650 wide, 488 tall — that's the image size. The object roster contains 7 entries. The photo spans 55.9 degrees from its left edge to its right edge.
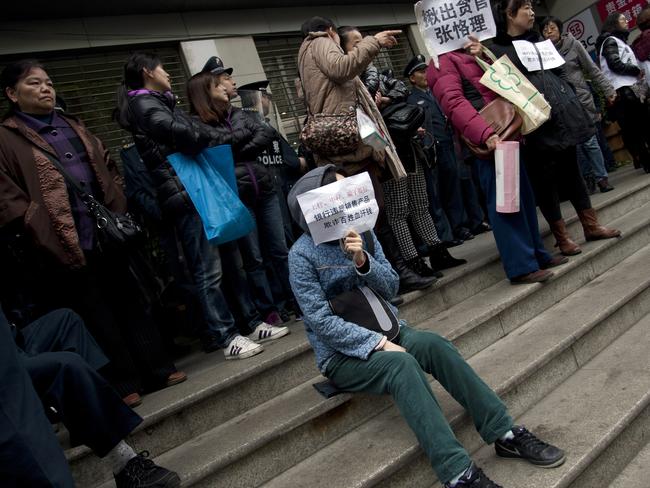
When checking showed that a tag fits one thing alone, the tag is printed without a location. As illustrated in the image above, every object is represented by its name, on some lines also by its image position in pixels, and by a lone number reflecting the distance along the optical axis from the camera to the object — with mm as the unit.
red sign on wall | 10719
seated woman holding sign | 2410
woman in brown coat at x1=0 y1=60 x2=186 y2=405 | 3111
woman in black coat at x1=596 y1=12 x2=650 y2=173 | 6578
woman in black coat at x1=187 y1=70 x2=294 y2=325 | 4078
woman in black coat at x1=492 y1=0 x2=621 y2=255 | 4383
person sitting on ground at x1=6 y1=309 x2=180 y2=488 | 2416
